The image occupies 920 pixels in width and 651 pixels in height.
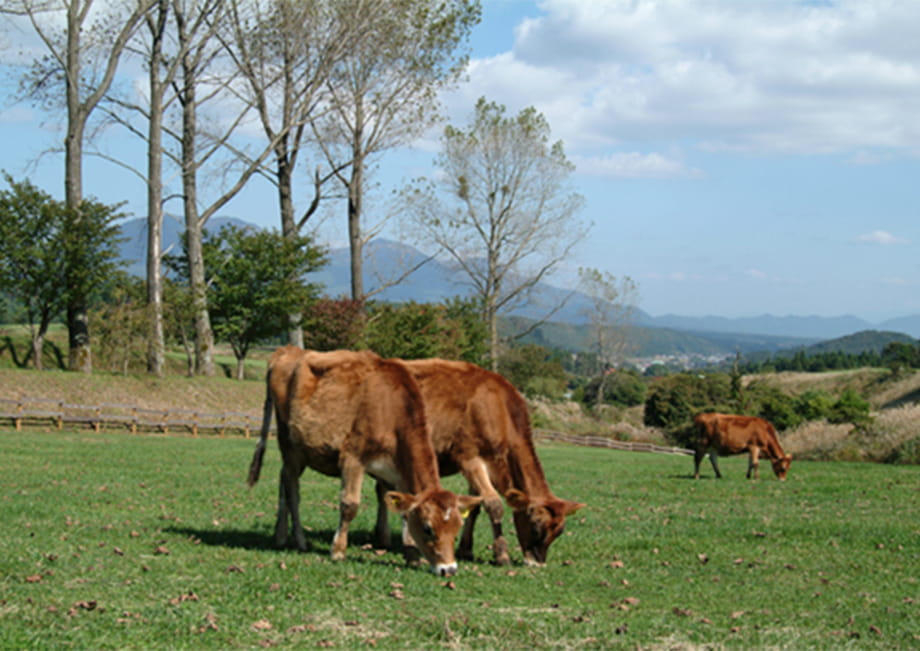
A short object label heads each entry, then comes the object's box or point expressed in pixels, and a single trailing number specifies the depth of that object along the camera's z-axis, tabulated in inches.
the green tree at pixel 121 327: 1461.6
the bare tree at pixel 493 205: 2192.4
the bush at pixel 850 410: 1681.8
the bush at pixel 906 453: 1267.2
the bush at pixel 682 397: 2564.0
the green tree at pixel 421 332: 1812.3
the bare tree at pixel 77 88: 1411.2
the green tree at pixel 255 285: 1702.8
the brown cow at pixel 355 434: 371.2
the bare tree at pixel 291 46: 1540.4
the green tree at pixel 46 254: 1376.7
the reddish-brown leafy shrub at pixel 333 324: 1810.5
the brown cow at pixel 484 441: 409.7
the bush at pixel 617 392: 4020.7
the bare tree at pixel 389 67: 1659.7
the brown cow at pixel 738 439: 975.0
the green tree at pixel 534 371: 3157.0
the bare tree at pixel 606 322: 3309.5
